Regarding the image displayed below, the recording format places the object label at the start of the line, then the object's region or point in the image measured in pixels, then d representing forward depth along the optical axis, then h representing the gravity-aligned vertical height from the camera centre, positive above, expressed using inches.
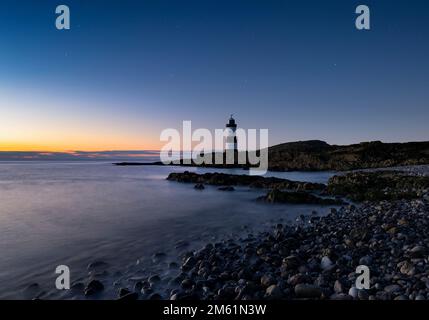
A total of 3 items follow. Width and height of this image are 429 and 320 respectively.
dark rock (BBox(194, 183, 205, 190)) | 976.1 -112.8
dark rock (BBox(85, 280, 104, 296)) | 221.9 -102.4
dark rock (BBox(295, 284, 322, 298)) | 183.9 -87.2
